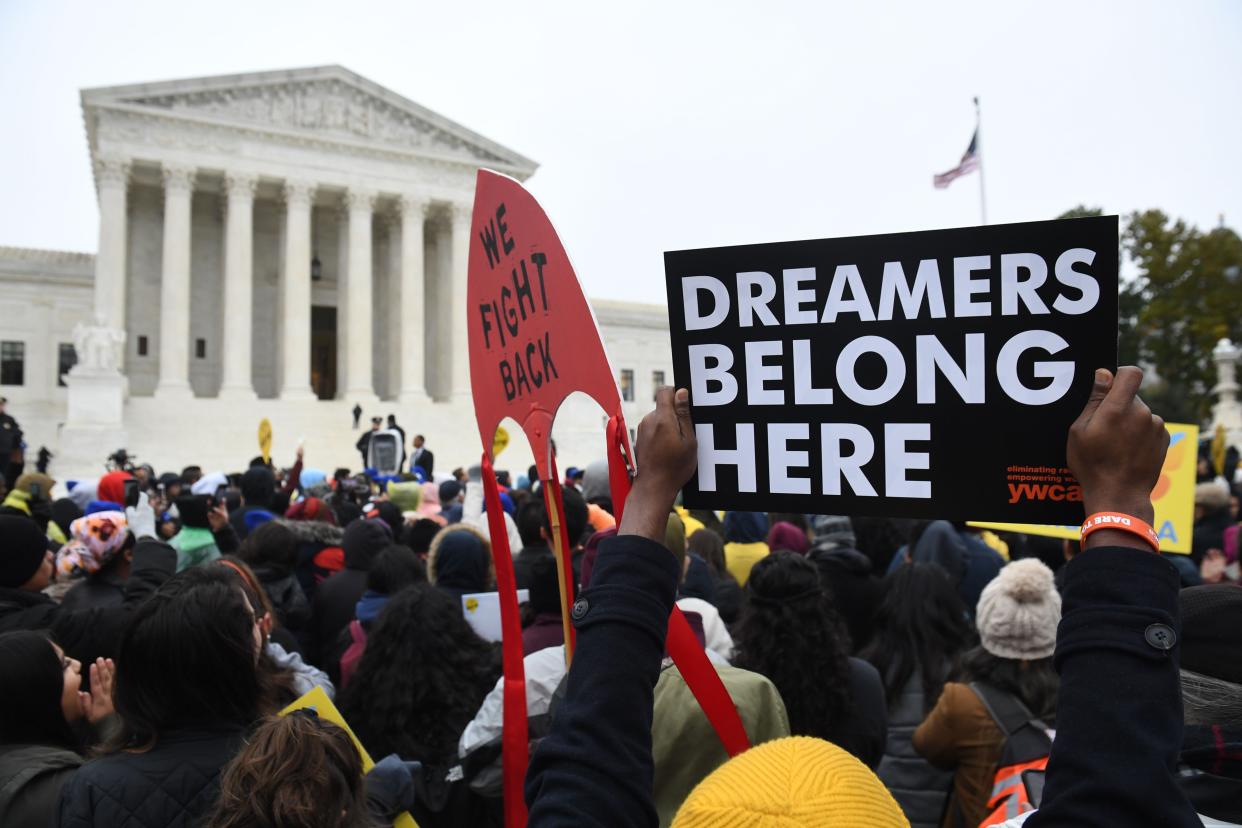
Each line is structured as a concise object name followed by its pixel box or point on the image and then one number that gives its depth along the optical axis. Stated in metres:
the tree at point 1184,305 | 35.16
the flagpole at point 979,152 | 26.30
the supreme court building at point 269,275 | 33.22
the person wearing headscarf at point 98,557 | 3.93
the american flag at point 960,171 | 25.59
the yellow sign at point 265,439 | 15.49
